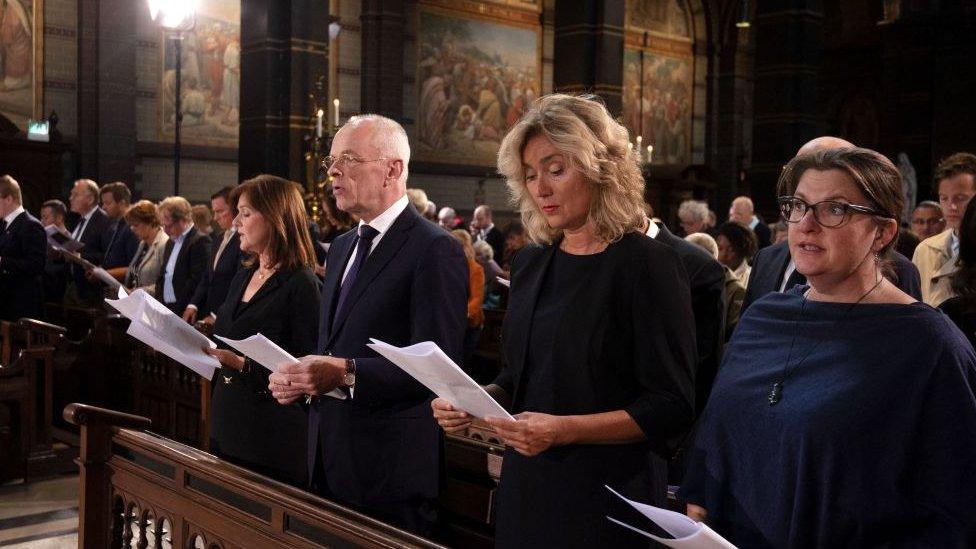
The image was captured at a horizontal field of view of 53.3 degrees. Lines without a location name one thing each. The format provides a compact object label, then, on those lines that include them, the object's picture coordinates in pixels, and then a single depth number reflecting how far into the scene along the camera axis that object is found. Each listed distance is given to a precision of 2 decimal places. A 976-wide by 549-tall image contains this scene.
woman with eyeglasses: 1.71
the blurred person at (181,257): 7.24
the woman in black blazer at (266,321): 3.30
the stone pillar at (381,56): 16.64
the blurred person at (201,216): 9.09
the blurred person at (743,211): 9.89
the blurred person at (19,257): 7.92
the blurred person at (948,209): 4.58
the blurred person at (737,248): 6.54
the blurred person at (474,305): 7.33
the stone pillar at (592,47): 12.43
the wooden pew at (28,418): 6.28
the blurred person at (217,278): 5.80
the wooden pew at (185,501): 2.30
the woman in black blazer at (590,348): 2.08
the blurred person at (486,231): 12.72
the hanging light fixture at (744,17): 15.98
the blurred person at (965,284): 2.69
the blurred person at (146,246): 7.68
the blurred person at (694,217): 9.30
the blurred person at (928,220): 6.71
